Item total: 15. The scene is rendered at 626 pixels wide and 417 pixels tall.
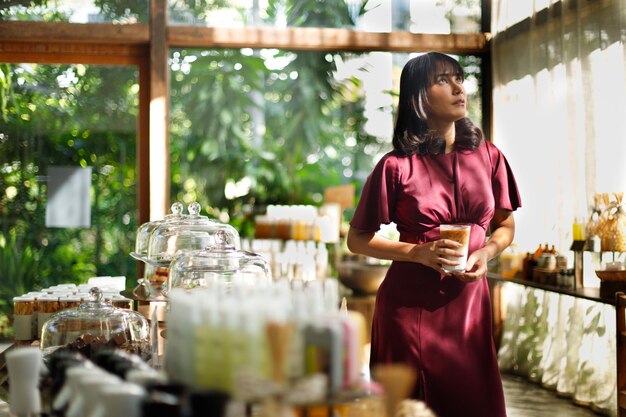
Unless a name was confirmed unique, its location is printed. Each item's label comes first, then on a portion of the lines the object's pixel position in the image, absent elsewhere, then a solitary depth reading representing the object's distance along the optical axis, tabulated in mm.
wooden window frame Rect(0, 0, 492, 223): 6062
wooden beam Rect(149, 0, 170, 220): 6137
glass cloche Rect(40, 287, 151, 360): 2268
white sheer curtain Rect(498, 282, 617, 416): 4887
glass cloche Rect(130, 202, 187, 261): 3689
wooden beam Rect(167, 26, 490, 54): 6203
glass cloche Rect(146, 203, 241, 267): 3426
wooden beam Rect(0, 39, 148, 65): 6145
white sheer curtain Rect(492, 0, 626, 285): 4836
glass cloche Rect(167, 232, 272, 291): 2529
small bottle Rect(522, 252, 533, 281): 5637
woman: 2342
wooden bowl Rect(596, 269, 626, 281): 4203
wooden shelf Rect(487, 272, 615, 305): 4207
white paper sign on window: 6227
